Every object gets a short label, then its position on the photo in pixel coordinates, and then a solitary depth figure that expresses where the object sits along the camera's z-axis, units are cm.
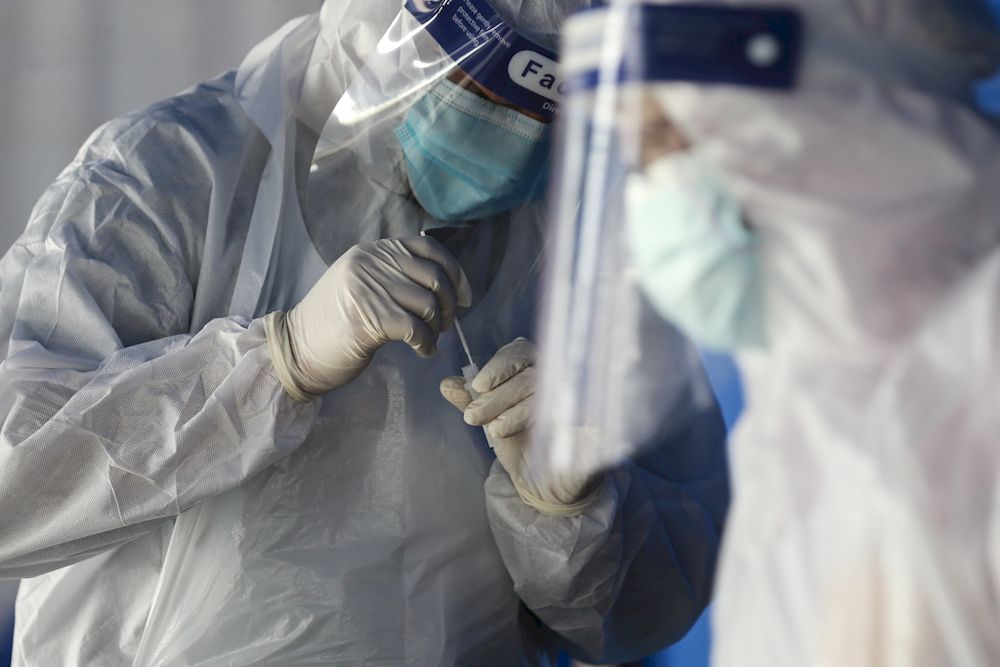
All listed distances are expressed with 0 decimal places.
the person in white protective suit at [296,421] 312
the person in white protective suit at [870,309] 219
